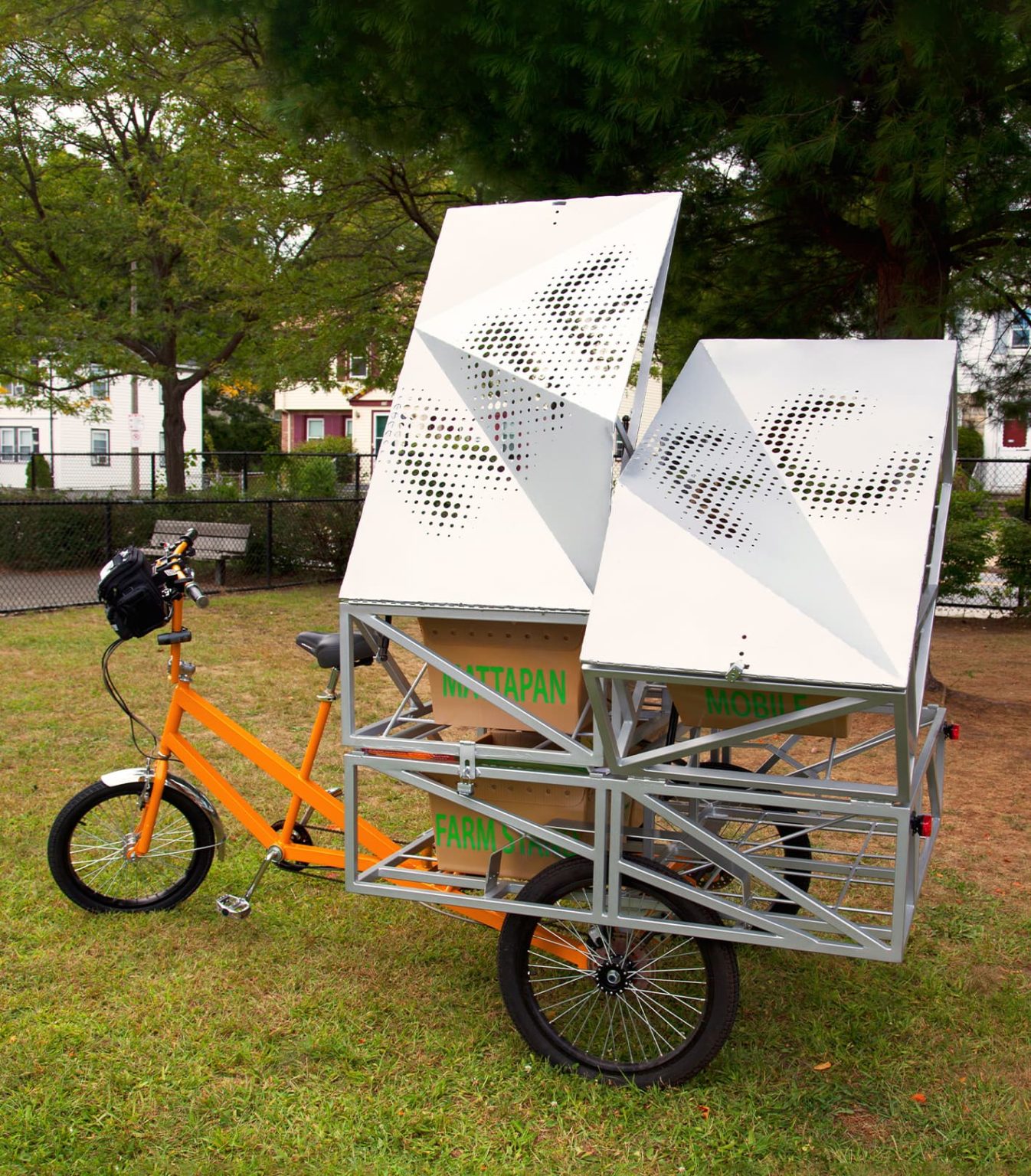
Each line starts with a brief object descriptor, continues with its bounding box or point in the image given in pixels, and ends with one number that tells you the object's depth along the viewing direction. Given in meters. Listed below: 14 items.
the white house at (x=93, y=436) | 35.50
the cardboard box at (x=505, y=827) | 3.45
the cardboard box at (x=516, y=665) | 3.31
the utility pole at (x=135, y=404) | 16.61
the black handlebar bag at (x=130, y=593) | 3.96
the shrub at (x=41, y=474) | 25.89
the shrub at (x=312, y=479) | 19.23
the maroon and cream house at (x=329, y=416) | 43.12
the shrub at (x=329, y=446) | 38.41
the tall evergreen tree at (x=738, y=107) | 6.00
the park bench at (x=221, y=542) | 14.01
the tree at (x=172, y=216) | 12.35
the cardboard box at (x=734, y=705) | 3.04
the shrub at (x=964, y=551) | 12.26
